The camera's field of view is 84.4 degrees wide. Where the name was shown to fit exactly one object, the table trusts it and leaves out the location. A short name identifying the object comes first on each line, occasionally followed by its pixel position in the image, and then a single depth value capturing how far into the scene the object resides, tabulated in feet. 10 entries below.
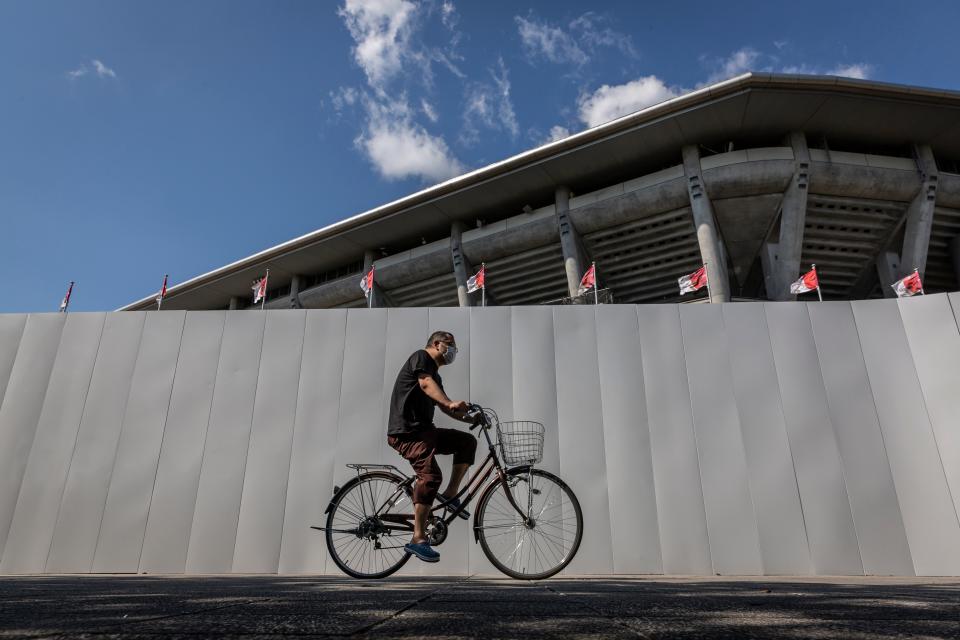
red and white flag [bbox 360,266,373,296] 74.28
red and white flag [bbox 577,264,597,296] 61.41
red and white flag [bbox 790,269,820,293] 56.53
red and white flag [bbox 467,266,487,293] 66.49
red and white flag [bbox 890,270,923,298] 62.39
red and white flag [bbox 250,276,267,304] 76.95
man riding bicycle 12.99
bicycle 13.41
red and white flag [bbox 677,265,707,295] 60.59
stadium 71.61
